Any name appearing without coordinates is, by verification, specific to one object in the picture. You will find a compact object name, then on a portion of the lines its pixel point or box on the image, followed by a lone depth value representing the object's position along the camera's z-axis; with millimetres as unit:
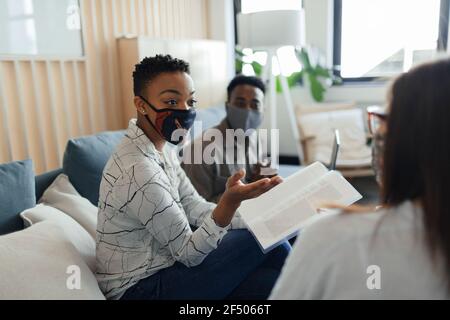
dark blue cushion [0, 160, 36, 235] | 1266
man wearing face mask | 1763
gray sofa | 1285
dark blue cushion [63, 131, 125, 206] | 1624
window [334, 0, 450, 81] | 3488
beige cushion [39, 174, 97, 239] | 1438
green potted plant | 3753
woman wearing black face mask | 1065
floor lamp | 3039
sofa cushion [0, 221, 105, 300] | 944
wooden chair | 3215
